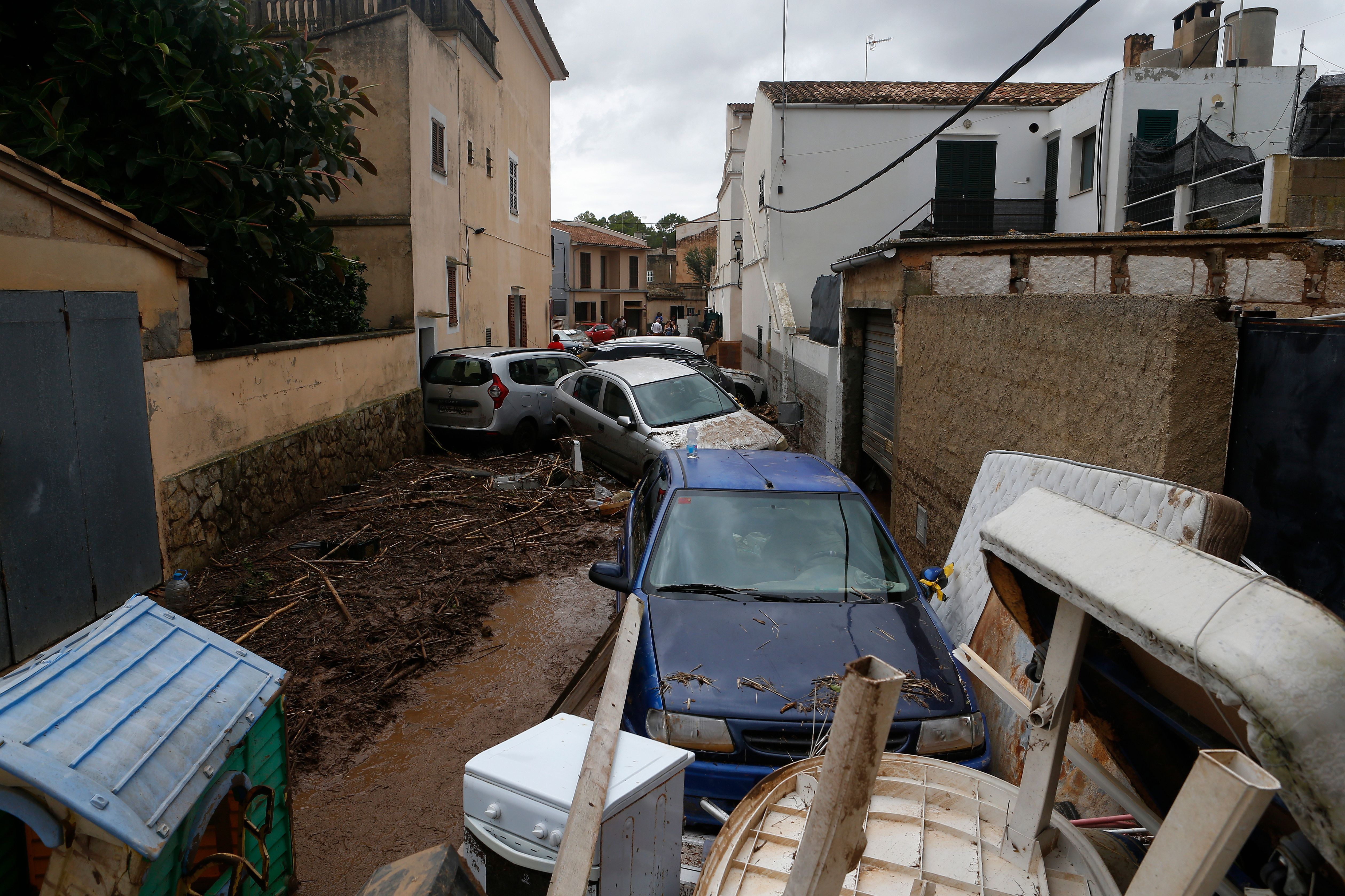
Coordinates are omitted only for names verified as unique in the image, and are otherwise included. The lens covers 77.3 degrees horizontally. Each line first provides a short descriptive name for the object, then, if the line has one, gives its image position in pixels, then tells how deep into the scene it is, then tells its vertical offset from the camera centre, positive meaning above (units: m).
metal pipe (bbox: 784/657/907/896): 1.42 -0.78
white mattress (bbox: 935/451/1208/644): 2.96 -0.70
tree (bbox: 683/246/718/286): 61.81 +5.13
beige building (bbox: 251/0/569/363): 13.17 +3.09
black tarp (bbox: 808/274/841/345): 11.79 +0.33
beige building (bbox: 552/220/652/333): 51.03 +3.58
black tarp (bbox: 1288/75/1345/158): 12.50 +3.26
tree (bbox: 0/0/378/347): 7.17 +1.88
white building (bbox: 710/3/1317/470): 20.20 +4.21
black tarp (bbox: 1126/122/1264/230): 12.29 +2.84
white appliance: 2.65 -1.56
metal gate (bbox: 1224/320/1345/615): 3.19 -0.46
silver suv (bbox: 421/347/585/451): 13.01 -0.99
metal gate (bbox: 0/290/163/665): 5.31 -0.96
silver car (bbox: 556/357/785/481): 10.37 -1.08
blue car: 3.62 -1.46
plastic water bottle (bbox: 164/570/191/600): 6.64 -2.05
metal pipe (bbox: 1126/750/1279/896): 1.25 -0.75
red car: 35.09 -0.07
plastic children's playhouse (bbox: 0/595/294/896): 2.17 -1.23
